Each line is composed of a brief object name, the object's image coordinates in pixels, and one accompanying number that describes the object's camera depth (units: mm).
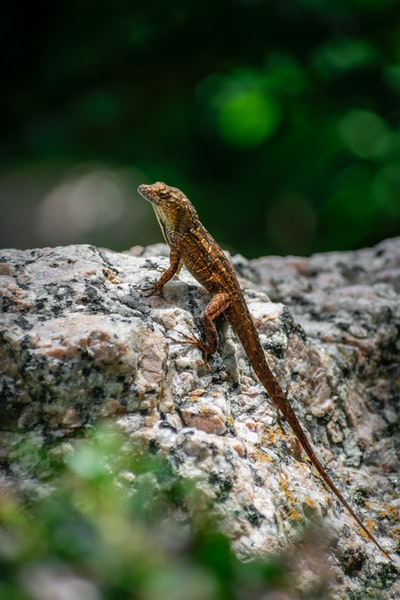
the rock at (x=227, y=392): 4457
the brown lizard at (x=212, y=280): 5387
